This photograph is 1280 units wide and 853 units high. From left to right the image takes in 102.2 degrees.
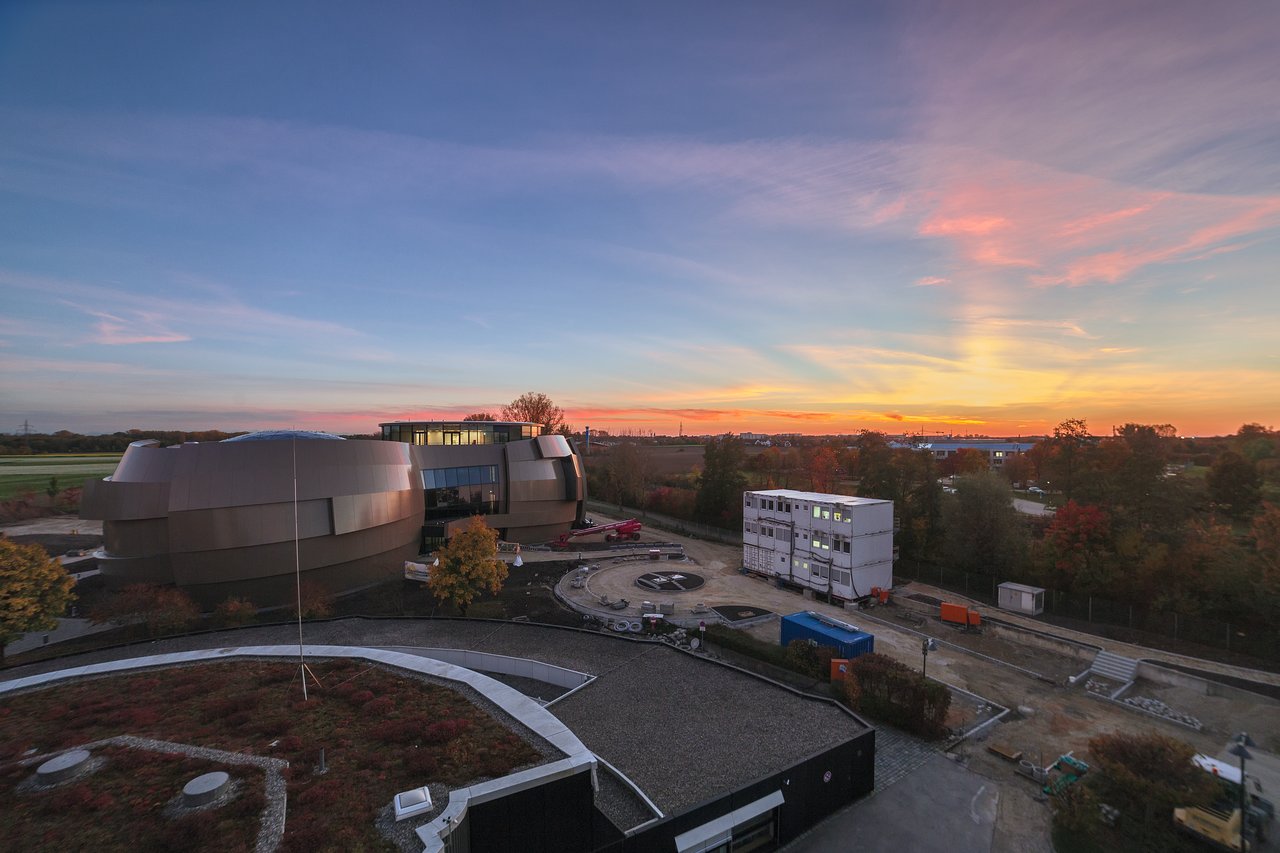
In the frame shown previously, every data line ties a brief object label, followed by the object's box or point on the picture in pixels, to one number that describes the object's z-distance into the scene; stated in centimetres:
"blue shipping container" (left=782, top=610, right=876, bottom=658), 2752
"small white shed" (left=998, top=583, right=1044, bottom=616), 3703
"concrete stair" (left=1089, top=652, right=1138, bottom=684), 2786
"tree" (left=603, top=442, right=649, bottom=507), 8950
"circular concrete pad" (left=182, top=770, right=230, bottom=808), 1091
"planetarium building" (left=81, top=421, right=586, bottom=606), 3372
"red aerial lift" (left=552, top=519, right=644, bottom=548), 5906
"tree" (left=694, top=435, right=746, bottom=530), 6994
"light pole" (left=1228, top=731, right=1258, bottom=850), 1389
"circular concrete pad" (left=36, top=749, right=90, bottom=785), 1180
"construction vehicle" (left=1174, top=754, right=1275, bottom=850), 1512
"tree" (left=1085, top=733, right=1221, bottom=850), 1582
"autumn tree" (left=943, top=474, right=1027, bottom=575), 4259
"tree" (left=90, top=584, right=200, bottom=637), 2916
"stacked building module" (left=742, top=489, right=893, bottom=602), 3988
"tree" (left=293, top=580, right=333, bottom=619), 3309
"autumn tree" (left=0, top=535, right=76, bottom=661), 2588
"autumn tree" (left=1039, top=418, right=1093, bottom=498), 4759
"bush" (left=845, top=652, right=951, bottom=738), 2158
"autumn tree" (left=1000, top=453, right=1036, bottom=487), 7693
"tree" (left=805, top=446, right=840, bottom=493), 7306
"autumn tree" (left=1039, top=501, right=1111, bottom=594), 3753
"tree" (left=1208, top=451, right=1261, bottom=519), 4512
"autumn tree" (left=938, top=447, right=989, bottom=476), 8200
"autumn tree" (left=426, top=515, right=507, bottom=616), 3281
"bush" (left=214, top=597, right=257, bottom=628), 3003
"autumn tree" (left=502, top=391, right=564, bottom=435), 10838
